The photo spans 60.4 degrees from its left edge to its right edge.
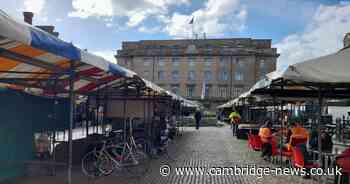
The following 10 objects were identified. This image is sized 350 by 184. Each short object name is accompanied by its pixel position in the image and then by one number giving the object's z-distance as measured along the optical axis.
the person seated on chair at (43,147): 8.12
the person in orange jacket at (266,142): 9.64
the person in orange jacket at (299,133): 7.40
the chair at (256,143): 10.25
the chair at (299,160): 6.73
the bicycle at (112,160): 7.25
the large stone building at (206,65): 66.88
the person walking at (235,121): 19.81
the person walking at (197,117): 27.02
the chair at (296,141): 7.41
